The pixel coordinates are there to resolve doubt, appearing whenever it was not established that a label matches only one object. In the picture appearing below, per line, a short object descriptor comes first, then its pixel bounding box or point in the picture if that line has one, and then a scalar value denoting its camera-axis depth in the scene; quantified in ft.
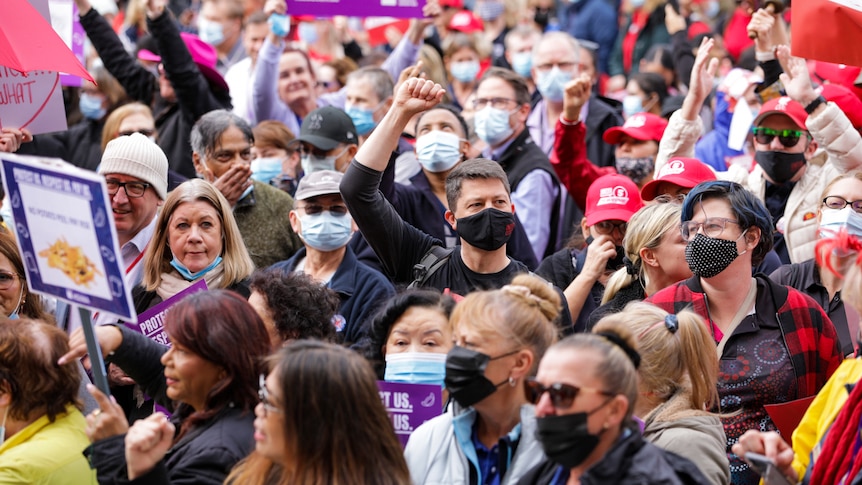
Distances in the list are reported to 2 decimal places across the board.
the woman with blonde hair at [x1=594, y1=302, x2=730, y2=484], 26.53
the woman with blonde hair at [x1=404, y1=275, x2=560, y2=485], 25.11
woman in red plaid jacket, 30.96
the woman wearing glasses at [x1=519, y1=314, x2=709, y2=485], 21.79
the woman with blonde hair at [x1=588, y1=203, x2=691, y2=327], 35.65
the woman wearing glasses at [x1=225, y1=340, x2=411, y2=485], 23.54
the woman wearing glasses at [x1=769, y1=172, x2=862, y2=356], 35.86
